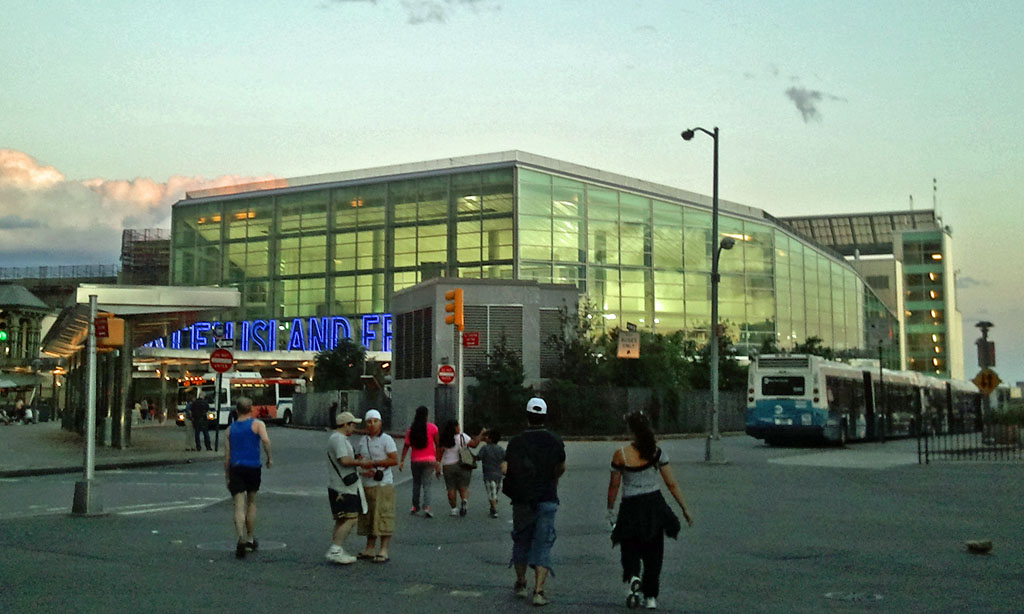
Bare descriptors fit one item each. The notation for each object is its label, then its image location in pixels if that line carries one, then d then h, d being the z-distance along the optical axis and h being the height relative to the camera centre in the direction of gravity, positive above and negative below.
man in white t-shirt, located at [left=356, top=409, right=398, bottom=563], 12.09 -1.02
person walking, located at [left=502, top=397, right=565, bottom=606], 9.78 -0.82
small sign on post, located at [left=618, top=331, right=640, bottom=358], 47.00 +2.20
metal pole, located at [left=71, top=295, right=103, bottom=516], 16.50 -1.18
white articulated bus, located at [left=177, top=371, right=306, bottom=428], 68.81 +0.49
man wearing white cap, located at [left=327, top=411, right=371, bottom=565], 11.77 -1.02
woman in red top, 17.50 -0.91
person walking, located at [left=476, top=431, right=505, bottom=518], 17.95 -1.11
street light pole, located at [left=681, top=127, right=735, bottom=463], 30.55 +1.35
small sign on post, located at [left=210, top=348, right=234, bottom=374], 32.97 +1.12
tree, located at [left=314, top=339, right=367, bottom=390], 72.25 +2.08
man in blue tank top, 12.46 -0.75
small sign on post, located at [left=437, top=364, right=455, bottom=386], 37.25 +0.80
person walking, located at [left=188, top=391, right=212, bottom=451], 36.38 -0.60
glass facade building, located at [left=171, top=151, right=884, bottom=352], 75.31 +11.12
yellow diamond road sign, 31.25 +0.47
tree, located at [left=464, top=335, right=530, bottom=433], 48.25 +0.07
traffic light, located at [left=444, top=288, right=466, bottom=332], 27.27 +2.23
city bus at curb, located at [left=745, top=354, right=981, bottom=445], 38.94 -0.12
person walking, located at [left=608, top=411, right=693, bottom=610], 9.23 -0.96
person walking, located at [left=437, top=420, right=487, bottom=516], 17.84 -1.03
